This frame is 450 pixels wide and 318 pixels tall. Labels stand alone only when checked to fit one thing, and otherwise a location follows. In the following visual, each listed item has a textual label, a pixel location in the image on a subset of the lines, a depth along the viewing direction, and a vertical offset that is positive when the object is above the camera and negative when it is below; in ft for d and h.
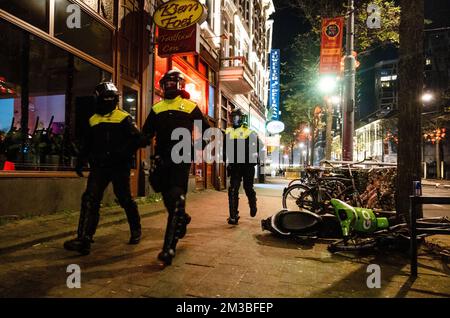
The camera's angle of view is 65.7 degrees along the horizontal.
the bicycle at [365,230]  15.43 -2.97
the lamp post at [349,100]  39.70 +7.54
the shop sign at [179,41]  31.73 +11.50
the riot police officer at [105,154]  13.75 +0.43
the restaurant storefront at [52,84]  20.65 +6.04
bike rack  12.56 -1.69
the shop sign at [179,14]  30.35 +13.39
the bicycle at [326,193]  24.80 -1.99
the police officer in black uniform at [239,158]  21.71 +0.48
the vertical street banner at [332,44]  43.42 +15.32
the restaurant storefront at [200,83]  36.73 +10.39
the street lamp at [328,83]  51.42 +12.81
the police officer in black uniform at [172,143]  12.96 +0.88
